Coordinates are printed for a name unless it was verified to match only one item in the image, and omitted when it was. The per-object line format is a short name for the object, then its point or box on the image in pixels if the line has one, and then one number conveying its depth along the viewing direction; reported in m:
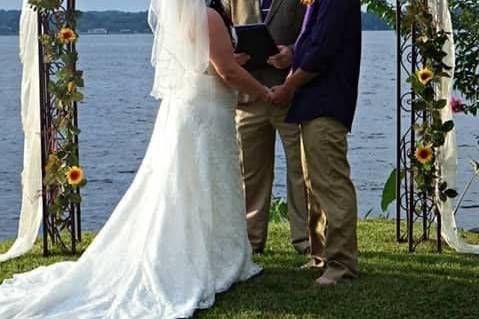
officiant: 8.01
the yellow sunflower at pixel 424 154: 8.30
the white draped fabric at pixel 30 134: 8.48
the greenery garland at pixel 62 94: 8.32
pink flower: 8.97
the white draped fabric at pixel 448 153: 8.29
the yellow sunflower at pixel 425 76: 8.20
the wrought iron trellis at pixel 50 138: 8.39
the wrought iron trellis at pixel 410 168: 8.36
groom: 6.73
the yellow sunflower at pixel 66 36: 8.29
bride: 6.75
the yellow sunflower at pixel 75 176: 8.36
